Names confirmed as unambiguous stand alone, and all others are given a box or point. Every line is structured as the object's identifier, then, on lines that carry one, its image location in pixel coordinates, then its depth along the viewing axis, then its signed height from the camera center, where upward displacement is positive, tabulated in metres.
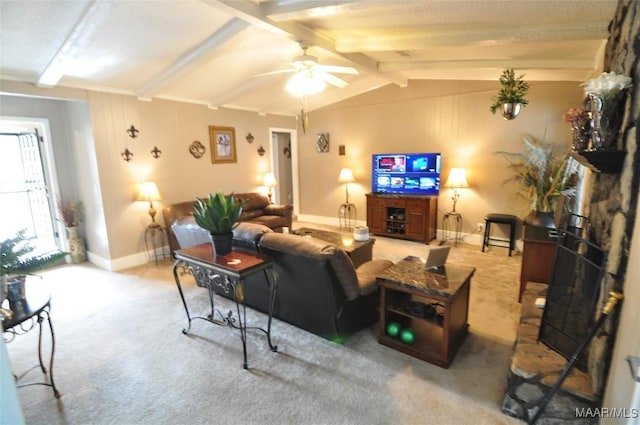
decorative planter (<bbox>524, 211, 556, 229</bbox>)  3.63 -0.72
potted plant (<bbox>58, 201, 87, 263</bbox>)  4.74 -0.89
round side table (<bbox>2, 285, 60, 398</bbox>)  1.75 -0.84
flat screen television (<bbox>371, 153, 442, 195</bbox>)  5.45 -0.24
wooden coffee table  3.68 -1.00
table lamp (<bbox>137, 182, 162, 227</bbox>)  4.55 -0.41
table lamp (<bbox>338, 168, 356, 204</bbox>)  6.32 -0.30
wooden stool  4.78 -1.08
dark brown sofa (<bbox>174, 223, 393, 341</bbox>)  2.35 -0.99
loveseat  4.77 -0.87
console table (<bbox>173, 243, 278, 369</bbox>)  2.27 -0.79
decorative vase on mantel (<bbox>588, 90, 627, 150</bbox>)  1.72 +0.22
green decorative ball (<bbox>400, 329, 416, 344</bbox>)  2.48 -1.39
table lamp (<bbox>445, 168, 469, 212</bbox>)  5.12 -0.33
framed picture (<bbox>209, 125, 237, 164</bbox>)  5.64 +0.35
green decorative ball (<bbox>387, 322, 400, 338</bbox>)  2.55 -1.37
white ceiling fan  3.03 +0.92
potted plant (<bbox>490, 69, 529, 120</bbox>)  3.26 +0.67
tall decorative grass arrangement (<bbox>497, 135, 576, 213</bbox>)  3.80 -0.22
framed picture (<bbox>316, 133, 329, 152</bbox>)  6.84 +0.42
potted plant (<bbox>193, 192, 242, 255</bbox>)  2.51 -0.44
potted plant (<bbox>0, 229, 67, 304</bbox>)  1.78 -0.57
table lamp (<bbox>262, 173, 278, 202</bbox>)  6.46 -0.38
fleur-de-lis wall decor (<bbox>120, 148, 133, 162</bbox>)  4.47 +0.14
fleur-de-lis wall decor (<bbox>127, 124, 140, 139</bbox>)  4.51 +0.48
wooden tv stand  5.40 -1.00
